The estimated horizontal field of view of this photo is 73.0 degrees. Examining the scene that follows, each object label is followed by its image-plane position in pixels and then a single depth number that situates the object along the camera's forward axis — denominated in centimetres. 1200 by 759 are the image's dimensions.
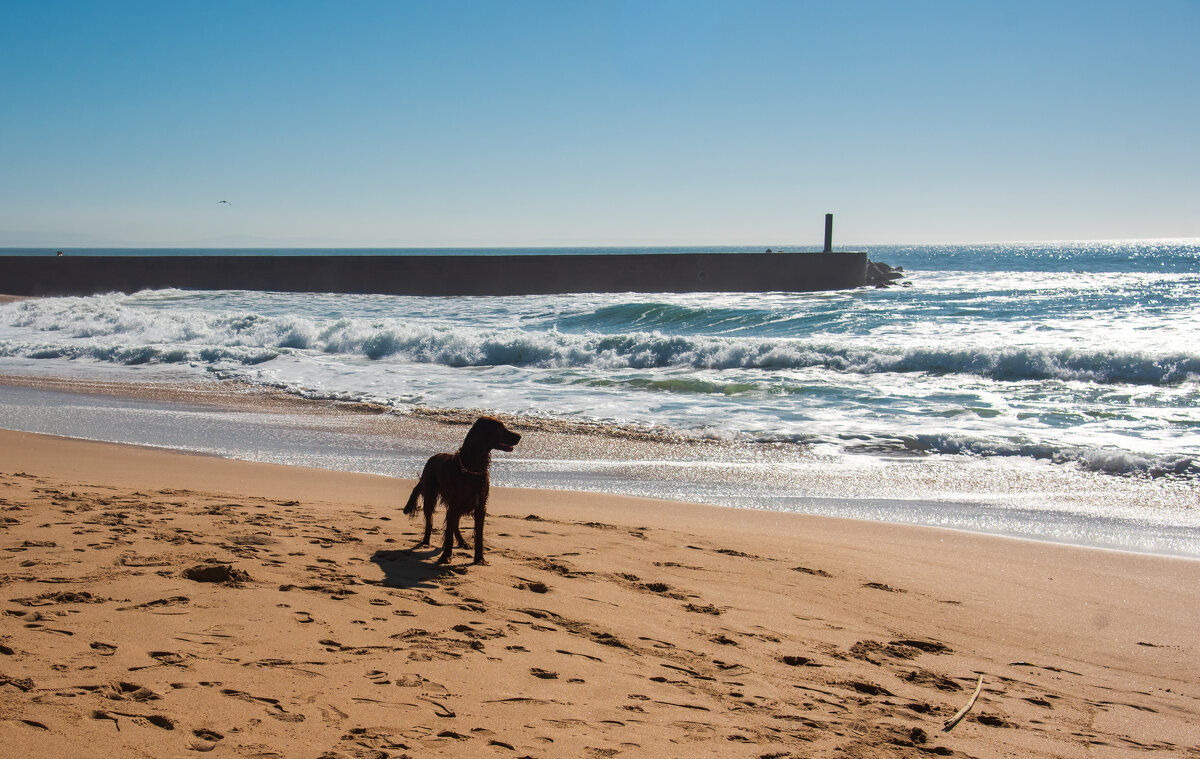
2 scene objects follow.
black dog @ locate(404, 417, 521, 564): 412
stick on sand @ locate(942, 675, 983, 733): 265
